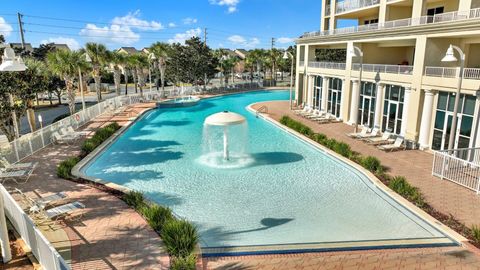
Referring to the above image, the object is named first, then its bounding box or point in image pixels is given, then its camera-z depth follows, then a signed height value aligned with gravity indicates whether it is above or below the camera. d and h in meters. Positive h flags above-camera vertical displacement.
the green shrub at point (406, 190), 11.32 -4.21
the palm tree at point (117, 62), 33.28 +0.97
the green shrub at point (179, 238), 7.88 -4.03
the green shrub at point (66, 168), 13.40 -3.99
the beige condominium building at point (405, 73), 15.95 -0.08
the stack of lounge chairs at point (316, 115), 26.25 -3.60
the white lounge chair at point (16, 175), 12.73 -4.00
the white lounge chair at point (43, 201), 9.38 -3.96
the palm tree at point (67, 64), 22.23 +0.51
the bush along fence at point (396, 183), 9.37 -4.20
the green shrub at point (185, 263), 7.10 -4.09
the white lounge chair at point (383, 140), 18.97 -3.90
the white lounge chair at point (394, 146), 17.80 -3.99
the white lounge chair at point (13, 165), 13.39 -3.80
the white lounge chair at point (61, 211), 9.46 -4.01
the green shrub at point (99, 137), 17.50 -3.81
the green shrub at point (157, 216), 9.27 -4.10
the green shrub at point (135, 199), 10.67 -4.15
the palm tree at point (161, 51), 43.15 +2.63
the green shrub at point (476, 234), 8.80 -4.28
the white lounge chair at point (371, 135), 20.12 -3.85
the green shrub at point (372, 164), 14.40 -4.04
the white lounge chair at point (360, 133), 20.62 -3.83
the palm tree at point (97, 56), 30.20 +1.41
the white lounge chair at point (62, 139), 18.53 -3.73
